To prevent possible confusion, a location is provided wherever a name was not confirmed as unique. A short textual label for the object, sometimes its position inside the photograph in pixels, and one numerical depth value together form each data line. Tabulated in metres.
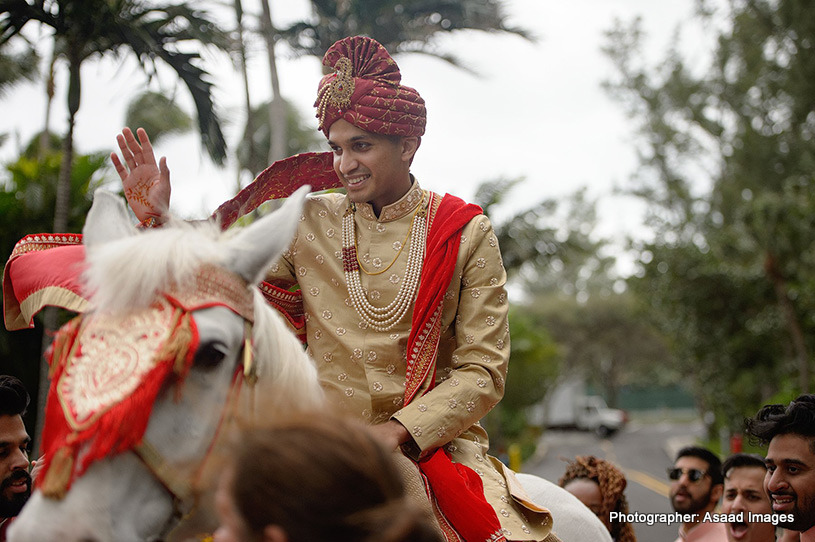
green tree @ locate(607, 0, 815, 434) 17.19
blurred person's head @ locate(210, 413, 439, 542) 1.38
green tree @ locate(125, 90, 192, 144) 20.41
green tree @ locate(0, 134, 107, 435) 8.99
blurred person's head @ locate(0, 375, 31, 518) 3.10
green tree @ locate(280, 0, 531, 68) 12.30
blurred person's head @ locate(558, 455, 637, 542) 5.57
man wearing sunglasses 5.93
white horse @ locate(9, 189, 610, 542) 1.56
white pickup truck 46.56
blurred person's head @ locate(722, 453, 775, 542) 4.96
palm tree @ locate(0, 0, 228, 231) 6.85
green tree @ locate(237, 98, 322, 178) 19.88
